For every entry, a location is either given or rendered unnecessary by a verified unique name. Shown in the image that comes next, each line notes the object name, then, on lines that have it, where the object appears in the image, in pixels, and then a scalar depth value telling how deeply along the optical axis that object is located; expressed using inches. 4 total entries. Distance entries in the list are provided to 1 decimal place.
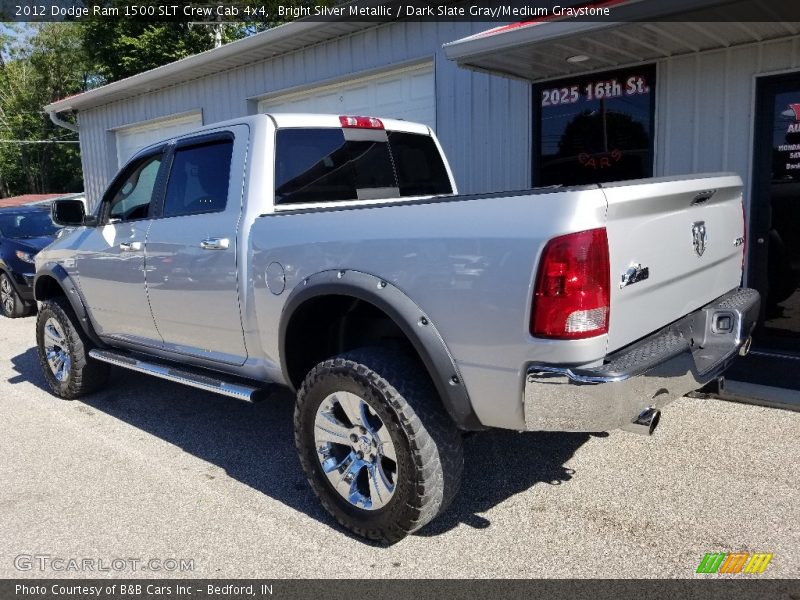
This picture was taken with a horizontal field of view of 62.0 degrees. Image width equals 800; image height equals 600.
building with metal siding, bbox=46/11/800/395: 212.7
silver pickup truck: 97.7
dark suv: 374.9
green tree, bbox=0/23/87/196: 1668.3
